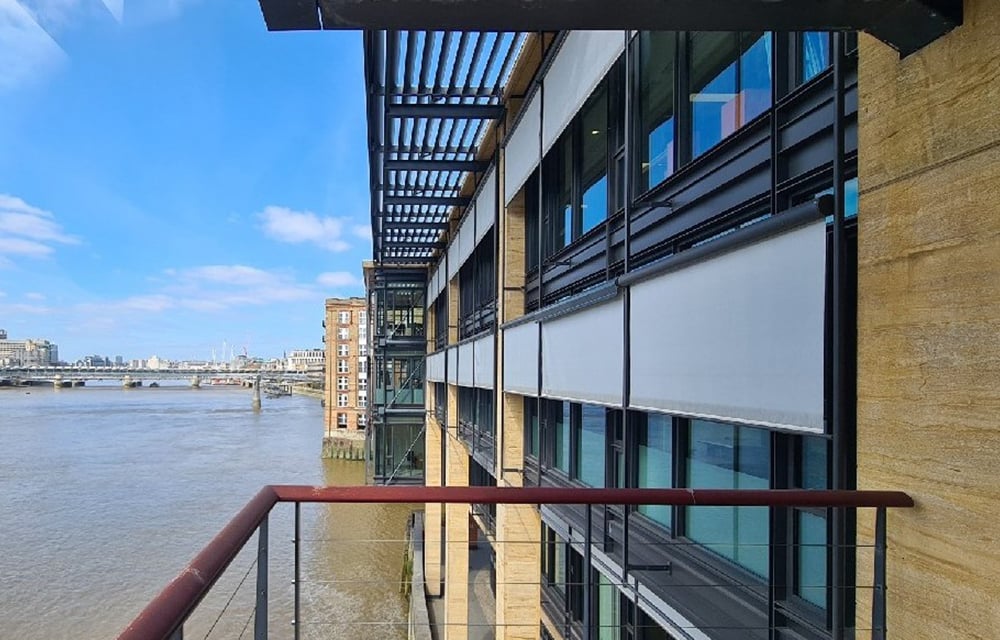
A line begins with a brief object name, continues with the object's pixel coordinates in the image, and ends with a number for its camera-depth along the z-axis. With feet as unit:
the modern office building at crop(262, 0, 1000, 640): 5.75
